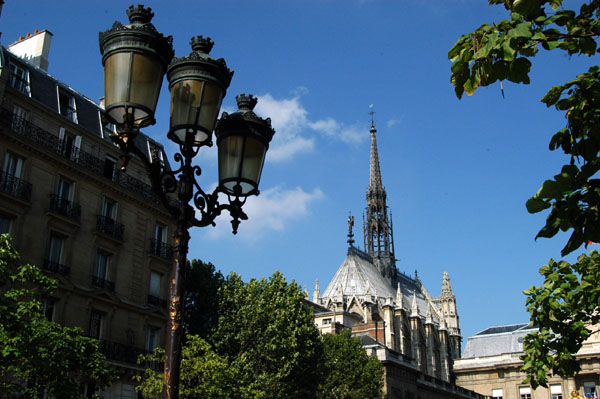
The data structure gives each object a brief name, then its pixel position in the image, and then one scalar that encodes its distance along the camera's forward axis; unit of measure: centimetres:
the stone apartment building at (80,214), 2598
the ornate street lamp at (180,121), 719
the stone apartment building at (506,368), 6300
